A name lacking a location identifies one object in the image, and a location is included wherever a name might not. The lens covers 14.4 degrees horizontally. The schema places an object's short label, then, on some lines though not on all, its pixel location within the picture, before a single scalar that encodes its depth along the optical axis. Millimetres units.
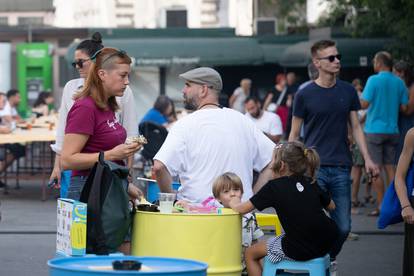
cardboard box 9288
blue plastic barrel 7092
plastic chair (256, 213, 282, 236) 11663
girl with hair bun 10329
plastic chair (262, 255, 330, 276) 10544
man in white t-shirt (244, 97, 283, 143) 22698
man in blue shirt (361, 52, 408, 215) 20188
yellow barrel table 9294
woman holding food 9984
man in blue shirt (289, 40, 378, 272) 13650
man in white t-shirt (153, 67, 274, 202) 10674
